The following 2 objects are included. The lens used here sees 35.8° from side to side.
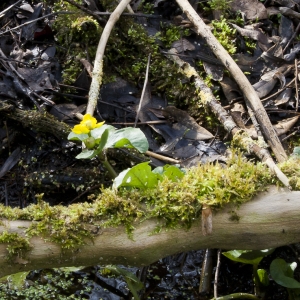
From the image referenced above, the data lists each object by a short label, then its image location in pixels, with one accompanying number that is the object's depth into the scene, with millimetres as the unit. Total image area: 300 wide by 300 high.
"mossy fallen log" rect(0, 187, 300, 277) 1777
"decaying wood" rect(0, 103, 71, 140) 2719
